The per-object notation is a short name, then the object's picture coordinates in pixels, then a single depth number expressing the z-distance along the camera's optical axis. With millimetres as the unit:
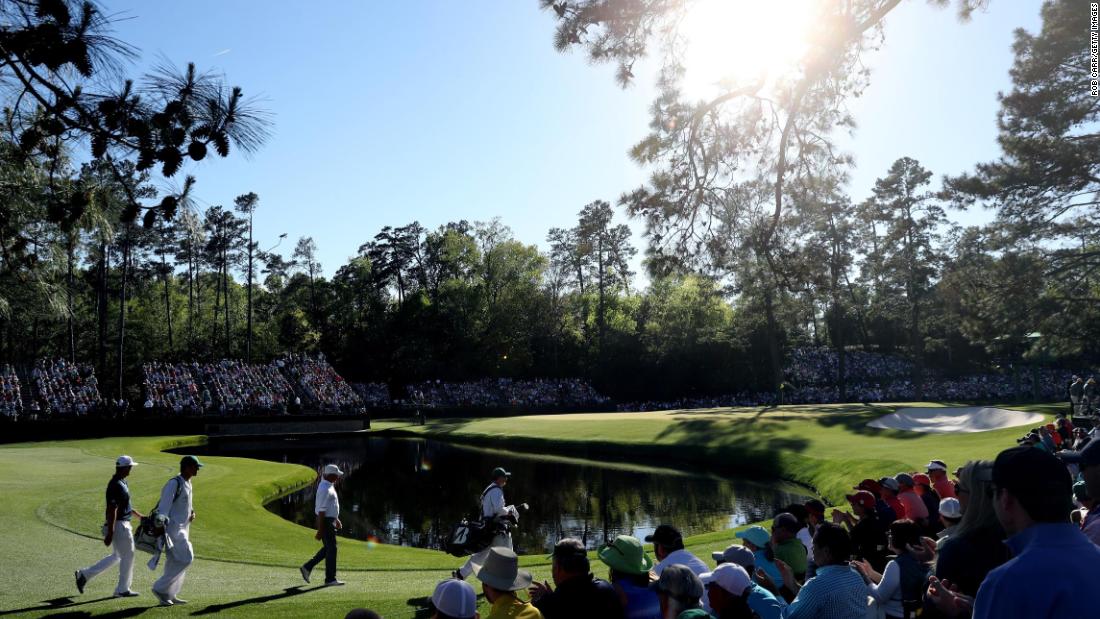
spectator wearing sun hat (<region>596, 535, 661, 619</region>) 4828
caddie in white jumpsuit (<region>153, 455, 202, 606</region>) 9219
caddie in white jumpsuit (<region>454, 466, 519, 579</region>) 9375
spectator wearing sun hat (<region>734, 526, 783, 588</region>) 6066
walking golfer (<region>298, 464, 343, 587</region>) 10633
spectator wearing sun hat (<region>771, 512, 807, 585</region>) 6234
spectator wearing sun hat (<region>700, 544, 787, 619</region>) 4457
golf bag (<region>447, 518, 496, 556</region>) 8453
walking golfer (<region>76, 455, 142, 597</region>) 9602
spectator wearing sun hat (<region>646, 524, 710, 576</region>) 5512
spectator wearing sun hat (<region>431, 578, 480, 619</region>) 3674
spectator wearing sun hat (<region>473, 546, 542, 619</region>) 4484
